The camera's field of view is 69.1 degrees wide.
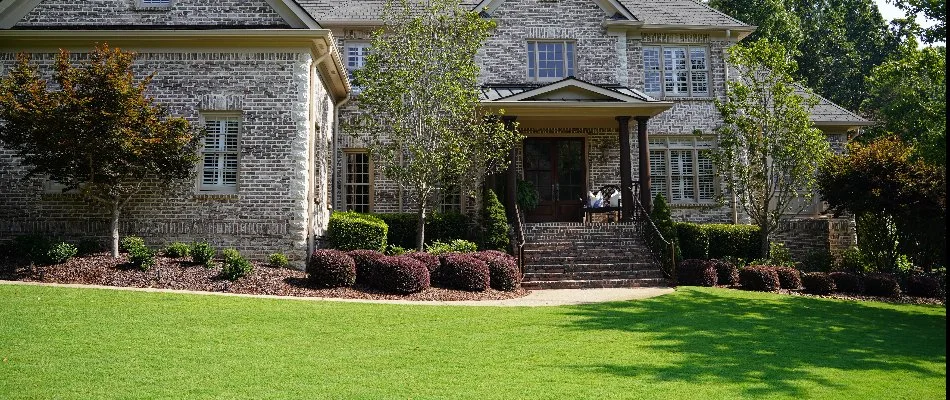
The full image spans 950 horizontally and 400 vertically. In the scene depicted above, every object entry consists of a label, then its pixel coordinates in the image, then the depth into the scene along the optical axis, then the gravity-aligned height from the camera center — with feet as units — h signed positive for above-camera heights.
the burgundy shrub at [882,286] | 48.32 -4.58
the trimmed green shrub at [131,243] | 39.60 -0.71
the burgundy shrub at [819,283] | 47.37 -4.22
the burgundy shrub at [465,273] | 41.45 -2.80
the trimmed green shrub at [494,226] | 50.26 -0.01
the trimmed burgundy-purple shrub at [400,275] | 39.19 -2.73
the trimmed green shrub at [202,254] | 40.60 -1.43
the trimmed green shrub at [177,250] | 42.22 -1.25
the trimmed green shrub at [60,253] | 38.64 -1.20
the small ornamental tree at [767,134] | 53.42 +6.94
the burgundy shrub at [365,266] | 40.25 -2.25
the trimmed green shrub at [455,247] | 48.95 -1.47
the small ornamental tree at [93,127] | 37.91 +5.88
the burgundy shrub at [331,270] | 38.91 -2.36
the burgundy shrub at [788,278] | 48.55 -3.93
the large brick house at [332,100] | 44.88 +9.75
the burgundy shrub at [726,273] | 49.47 -3.60
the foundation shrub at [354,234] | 46.68 -0.41
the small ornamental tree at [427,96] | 47.50 +9.15
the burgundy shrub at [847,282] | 48.65 -4.30
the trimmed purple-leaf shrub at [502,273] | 43.19 -3.01
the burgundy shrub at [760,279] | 47.32 -3.88
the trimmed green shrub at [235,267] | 38.37 -2.12
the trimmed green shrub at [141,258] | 38.47 -1.53
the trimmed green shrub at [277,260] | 43.09 -1.96
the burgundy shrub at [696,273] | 48.60 -3.52
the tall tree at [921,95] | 37.86 +8.13
